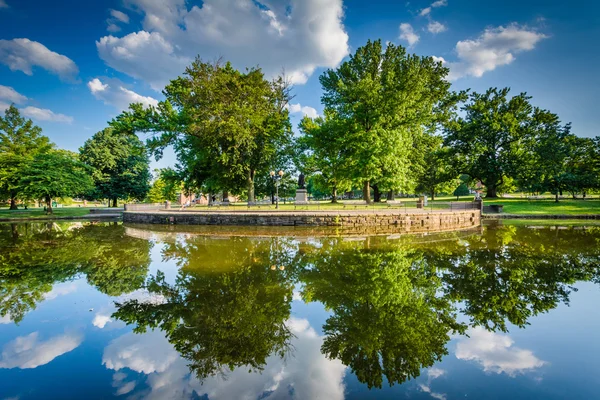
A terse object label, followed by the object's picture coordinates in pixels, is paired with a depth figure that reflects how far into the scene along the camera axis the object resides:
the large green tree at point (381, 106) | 26.59
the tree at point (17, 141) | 33.77
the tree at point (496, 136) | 35.81
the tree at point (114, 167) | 44.31
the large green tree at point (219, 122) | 29.78
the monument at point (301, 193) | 31.58
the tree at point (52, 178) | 28.61
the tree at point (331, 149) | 28.72
